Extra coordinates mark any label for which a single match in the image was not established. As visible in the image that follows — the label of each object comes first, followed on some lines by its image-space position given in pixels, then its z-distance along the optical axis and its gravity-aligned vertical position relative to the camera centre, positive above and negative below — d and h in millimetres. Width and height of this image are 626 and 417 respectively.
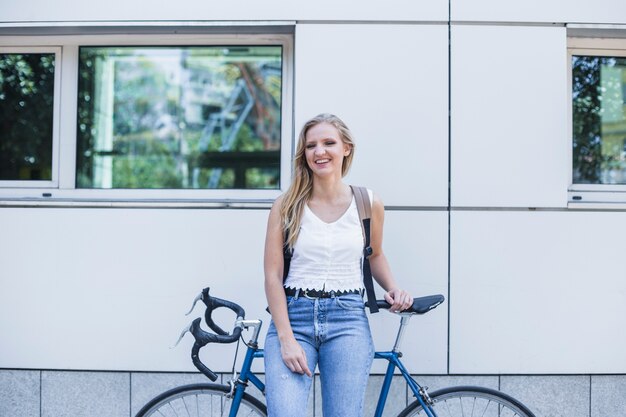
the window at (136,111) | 4121 +925
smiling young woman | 2693 -318
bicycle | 2936 -851
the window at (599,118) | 4227 +754
